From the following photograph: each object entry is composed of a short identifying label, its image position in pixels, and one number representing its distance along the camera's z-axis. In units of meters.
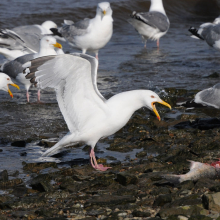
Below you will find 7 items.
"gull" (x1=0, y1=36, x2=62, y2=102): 16.83
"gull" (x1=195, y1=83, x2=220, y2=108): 14.02
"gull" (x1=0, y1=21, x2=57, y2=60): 20.20
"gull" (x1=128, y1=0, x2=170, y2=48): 26.98
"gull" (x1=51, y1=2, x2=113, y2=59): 21.92
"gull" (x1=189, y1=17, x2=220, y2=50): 22.09
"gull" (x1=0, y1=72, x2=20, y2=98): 15.88
